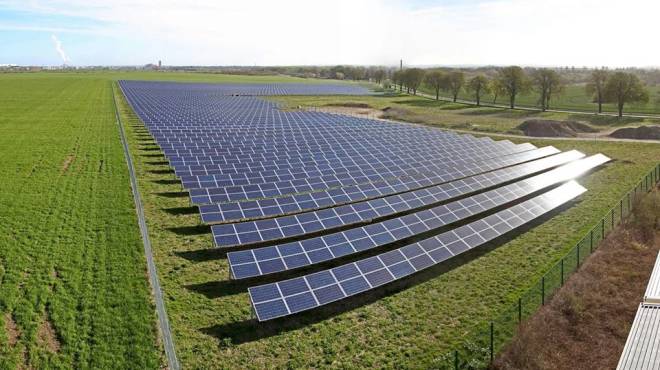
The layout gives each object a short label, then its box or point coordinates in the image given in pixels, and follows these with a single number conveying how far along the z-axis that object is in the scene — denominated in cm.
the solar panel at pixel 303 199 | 2605
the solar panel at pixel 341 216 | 2303
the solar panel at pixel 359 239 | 1997
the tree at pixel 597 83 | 9194
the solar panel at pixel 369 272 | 1706
